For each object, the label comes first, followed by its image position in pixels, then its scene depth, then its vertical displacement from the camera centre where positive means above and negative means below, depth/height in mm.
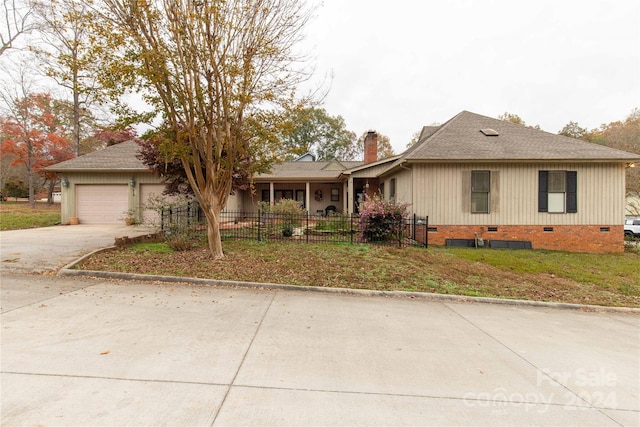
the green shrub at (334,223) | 12883 -514
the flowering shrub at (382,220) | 10703 -321
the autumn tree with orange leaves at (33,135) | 23984 +6211
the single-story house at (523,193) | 11086 +670
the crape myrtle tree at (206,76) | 6520 +3010
